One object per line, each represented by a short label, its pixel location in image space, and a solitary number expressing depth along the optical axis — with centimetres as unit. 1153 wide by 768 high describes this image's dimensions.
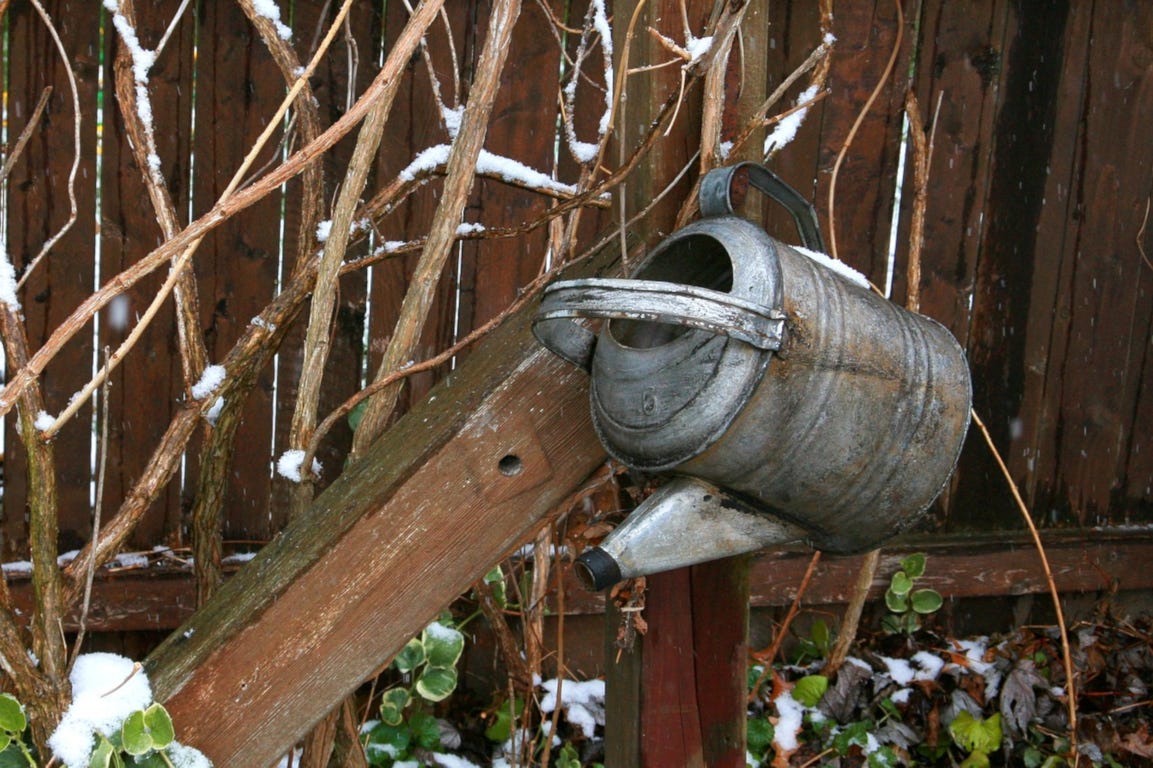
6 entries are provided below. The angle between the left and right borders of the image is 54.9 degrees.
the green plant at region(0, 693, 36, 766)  115
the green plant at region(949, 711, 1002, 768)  261
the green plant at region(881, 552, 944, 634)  289
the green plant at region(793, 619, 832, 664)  294
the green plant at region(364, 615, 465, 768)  228
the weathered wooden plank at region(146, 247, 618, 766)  113
